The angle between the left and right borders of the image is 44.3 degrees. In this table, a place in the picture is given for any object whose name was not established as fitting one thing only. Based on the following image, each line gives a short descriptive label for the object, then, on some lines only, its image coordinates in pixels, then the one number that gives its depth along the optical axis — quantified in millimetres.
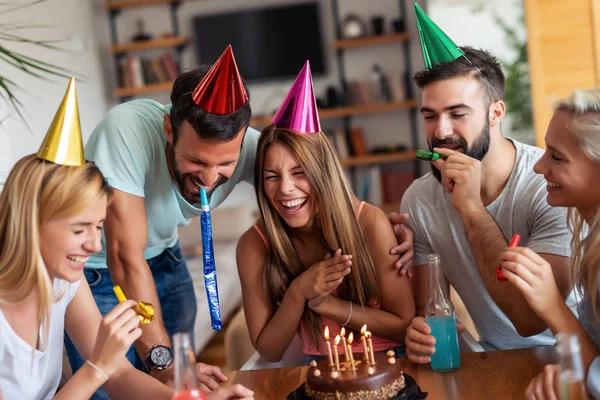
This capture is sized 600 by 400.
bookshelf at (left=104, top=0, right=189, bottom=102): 6285
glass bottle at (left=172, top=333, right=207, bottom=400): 1229
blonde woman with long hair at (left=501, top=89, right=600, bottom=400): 1547
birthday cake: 1495
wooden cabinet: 4523
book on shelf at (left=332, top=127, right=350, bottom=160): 6270
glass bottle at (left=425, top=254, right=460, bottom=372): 1696
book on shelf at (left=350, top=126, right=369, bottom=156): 6305
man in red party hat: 1984
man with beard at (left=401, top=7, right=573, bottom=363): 1993
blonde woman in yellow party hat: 1480
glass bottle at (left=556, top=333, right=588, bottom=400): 1054
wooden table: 1552
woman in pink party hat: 2086
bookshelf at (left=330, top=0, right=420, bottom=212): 6121
